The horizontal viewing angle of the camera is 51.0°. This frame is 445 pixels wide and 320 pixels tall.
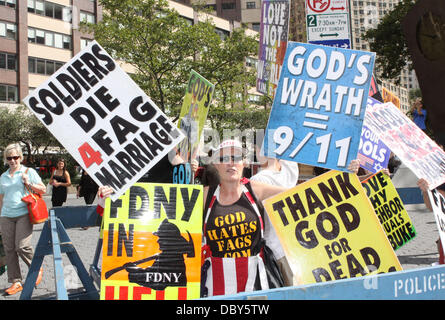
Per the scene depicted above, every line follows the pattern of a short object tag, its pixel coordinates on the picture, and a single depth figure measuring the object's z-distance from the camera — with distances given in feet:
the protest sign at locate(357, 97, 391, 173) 12.89
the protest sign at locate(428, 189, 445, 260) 9.37
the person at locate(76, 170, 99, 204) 37.52
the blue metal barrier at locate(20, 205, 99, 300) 14.02
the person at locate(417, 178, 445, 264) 10.22
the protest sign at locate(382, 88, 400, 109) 20.05
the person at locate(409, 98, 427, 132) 23.93
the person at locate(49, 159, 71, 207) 36.24
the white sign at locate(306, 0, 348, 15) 20.72
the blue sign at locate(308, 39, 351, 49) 20.73
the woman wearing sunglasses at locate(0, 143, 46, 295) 19.75
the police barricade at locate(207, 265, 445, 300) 6.17
